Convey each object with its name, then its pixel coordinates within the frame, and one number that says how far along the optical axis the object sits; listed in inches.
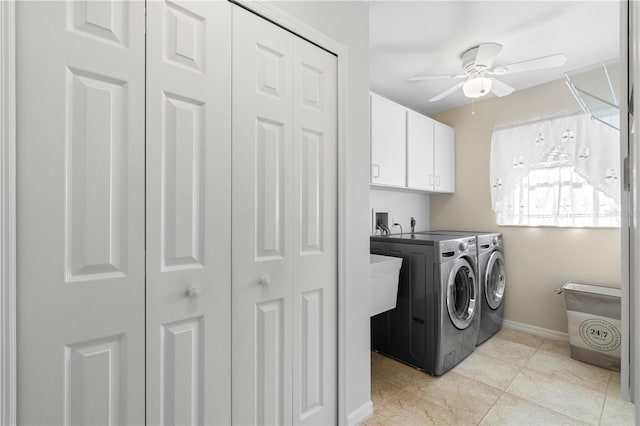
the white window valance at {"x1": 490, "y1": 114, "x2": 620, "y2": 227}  104.0
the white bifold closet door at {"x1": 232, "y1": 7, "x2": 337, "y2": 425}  50.9
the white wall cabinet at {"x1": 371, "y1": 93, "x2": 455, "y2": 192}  104.3
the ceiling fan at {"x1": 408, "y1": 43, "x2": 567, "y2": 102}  83.1
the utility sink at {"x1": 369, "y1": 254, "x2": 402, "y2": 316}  82.0
